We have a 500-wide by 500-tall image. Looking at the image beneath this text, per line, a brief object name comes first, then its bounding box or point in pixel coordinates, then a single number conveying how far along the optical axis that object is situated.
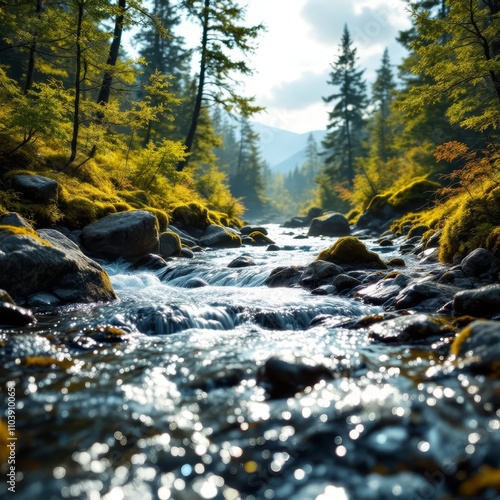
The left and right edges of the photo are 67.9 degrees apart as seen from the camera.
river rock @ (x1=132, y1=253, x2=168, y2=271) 11.09
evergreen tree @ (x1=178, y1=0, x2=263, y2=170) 20.22
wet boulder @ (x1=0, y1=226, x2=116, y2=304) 6.17
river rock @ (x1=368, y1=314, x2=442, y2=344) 4.56
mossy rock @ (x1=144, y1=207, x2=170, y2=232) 14.38
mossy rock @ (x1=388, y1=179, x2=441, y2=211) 20.92
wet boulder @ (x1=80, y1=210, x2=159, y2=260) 10.71
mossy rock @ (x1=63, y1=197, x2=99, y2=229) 10.88
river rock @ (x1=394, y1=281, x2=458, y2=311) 6.32
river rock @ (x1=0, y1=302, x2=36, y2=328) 5.10
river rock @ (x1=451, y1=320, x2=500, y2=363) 3.36
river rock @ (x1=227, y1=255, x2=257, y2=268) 11.38
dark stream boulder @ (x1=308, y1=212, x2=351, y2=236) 24.30
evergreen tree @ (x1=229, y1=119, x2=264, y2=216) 69.56
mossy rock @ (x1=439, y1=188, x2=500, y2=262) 8.14
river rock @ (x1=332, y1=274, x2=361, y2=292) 8.26
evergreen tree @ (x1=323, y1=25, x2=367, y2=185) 43.03
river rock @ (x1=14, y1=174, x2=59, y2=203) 9.81
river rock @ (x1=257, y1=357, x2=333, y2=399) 3.30
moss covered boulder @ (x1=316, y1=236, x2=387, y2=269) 10.20
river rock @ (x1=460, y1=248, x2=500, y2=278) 7.37
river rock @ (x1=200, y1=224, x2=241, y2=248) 16.83
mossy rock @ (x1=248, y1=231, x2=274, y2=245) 19.75
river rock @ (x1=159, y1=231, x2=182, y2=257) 13.14
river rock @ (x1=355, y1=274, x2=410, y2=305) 7.10
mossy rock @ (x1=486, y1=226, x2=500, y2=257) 7.59
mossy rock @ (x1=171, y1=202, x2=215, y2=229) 17.34
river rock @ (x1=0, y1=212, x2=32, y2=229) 7.46
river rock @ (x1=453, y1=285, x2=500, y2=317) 5.26
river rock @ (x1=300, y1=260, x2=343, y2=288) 8.94
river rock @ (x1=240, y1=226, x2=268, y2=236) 22.51
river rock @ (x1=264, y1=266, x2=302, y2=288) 9.29
